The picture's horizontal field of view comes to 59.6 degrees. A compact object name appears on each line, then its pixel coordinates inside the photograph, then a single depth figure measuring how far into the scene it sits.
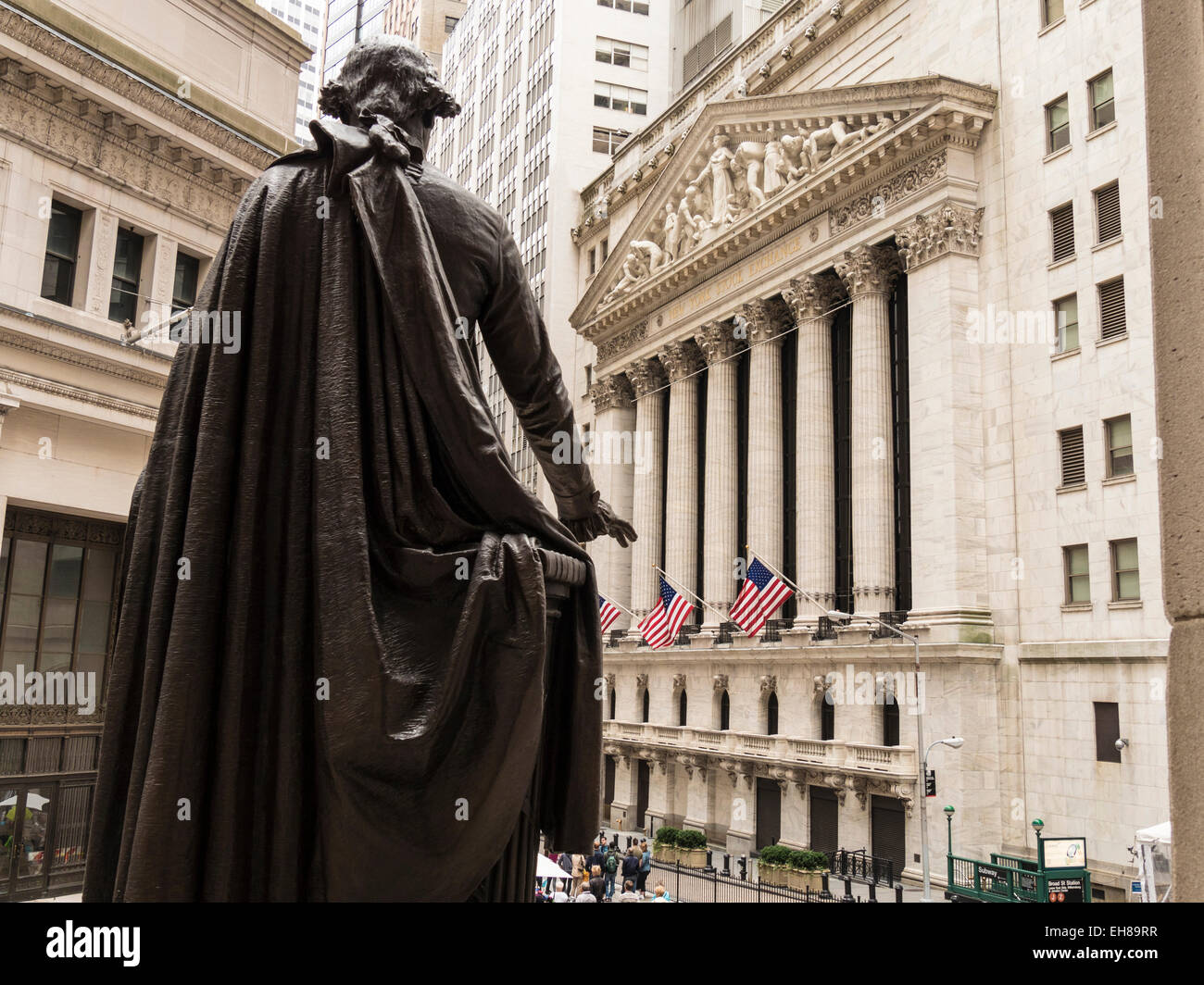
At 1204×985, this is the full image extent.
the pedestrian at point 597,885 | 24.42
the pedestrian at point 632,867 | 28.19
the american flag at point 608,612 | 39.56
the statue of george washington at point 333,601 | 2.83
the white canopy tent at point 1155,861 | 19.58
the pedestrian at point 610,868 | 28.25
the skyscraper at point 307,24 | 157.38
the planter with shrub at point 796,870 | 33.66
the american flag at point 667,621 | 36.24
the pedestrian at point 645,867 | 29.13
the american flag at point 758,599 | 33.03
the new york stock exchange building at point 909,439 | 30.86
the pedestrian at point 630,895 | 21.69
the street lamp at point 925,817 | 29.73
